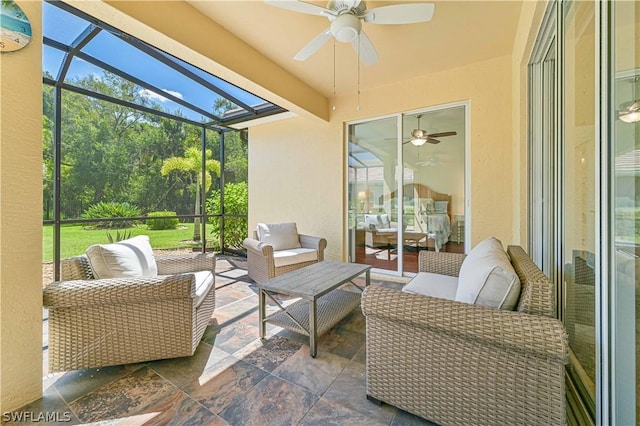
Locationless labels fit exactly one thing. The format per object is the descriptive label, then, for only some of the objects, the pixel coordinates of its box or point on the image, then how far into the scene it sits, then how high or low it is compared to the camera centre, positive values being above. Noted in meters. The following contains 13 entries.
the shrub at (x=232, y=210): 5.60 +0.06
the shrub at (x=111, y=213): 3.62 -0.01
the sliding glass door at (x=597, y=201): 0.86 +0.05
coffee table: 1.90 -0.84
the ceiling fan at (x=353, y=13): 1.80 +1.51
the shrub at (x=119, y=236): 3.87 -0.38
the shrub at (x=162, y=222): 4.39 -0.18
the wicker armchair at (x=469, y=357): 0.98 -0.66
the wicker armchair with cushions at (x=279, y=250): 3.24 -0.57
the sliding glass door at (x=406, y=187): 3.43 +0.39
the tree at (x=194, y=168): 4.96 +0.90
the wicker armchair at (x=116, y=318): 1.52 -0.69
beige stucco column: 1.32 -0.04
